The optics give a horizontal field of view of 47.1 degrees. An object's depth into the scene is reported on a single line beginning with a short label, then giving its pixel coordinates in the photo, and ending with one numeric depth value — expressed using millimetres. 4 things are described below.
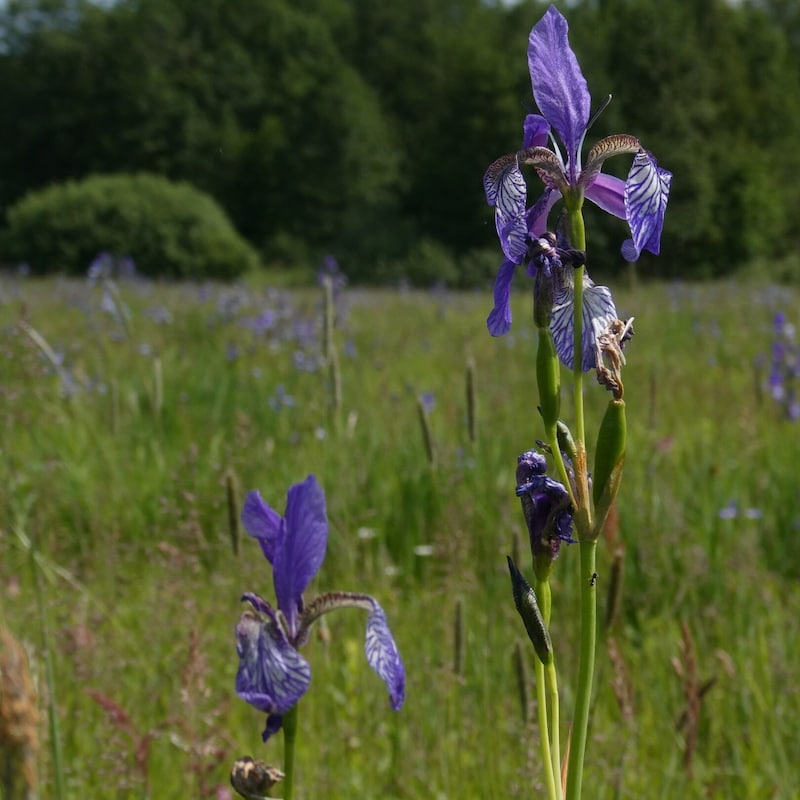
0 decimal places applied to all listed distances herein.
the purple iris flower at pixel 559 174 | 758
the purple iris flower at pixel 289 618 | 755
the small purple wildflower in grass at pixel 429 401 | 3657
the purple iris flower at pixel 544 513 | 782
